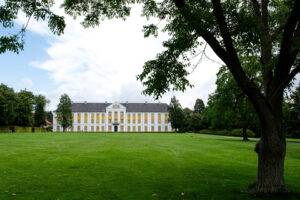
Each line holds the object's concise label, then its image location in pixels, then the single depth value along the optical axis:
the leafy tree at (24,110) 60.92
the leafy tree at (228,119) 31.12
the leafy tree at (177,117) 79.69
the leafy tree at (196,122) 67.02
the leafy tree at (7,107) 54.13
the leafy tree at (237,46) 6.52
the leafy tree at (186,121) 72.55
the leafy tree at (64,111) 77.74
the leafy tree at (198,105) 85.32
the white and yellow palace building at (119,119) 95.27
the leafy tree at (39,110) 72.50
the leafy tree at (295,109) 35.52
